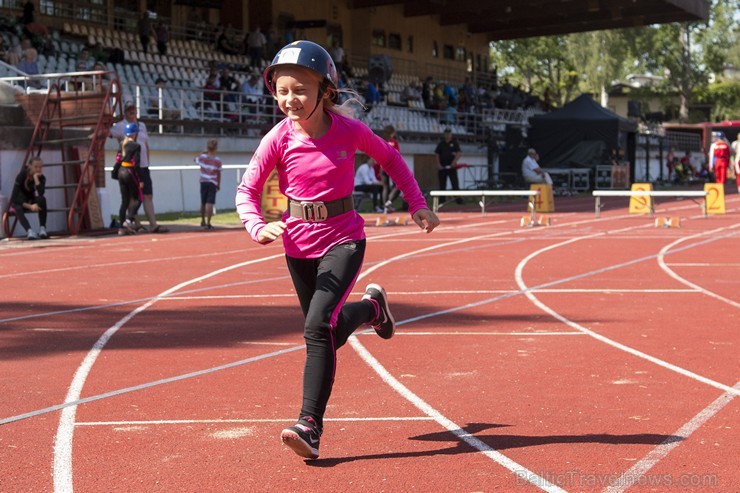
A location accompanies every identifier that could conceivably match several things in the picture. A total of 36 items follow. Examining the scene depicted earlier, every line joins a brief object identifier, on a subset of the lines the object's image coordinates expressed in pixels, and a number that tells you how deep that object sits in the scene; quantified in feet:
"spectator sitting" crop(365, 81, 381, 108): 127.95
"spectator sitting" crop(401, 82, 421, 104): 144.05
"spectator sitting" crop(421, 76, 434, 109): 150.30
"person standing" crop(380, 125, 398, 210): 89.40
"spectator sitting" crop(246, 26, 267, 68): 124.57
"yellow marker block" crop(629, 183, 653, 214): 91.51
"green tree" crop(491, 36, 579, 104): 301.22
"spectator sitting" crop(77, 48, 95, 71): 90.82
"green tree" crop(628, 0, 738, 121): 289.94
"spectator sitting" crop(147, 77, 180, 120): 92.38
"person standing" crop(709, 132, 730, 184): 114.42
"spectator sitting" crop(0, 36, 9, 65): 85.51
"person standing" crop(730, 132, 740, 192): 105.77
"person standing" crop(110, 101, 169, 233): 69.05
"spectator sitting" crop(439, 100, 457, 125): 145.54
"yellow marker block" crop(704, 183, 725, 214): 91.20
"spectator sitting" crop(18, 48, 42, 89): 83.51
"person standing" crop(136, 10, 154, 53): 111.75
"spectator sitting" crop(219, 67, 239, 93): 107.55
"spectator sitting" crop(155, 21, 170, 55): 114.01
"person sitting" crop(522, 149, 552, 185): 115.03
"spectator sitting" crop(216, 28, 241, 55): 127.03
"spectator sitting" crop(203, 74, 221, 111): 102.68
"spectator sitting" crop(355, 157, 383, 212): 92.73
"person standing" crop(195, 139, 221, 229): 74.18
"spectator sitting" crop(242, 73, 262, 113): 107.04
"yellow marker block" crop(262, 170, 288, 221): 74.54
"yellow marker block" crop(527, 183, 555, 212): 95.66
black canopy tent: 136.67
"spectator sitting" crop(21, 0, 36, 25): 99.50
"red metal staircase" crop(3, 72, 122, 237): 68.33
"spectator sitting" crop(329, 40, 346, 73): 133.49
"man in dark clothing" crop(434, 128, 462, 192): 104.94
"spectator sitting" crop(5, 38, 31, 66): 85.56
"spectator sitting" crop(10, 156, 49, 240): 64.85
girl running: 18.21
